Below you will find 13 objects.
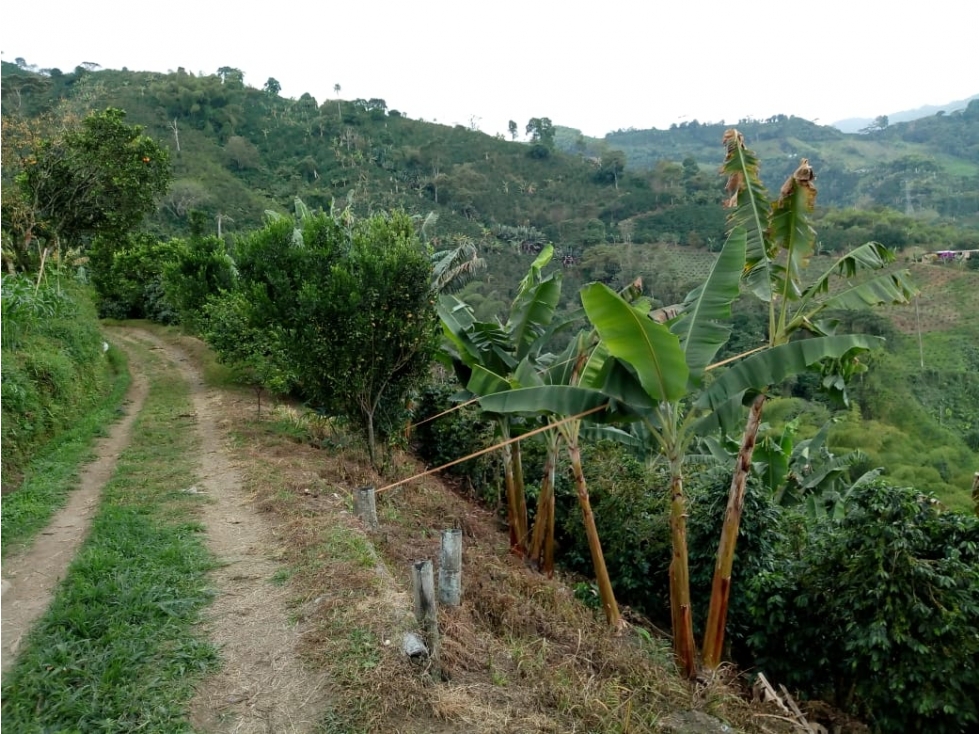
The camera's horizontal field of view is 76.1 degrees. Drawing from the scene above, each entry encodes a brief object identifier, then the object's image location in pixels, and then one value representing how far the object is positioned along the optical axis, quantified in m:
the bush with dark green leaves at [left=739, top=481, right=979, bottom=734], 4.86
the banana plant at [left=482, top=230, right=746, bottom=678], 5.37
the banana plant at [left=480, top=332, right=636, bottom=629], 6.28
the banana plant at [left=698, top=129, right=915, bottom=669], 5.57
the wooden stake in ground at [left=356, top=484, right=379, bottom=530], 6.96
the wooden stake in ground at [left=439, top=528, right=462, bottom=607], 4.75
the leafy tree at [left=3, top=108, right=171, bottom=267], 14.99
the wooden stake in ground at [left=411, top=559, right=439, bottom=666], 4.35
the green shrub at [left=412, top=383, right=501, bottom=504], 11.88
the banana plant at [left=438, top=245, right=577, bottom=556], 8.22
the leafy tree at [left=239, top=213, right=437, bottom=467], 8.45
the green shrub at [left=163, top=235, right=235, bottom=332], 18.69
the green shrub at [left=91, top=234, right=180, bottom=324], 27.81
